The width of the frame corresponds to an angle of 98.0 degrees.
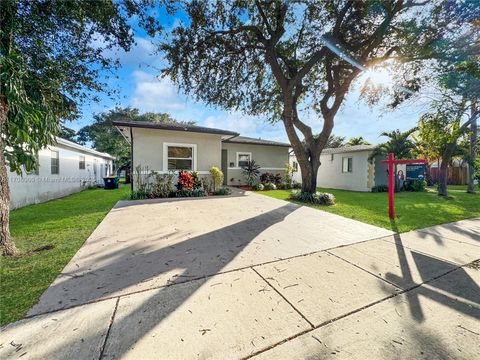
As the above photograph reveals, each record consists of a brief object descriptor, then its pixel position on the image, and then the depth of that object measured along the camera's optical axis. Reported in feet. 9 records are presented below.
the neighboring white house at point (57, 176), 24.98
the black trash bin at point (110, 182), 47.62
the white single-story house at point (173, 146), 31.35
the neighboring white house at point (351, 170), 45.17
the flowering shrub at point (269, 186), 44.41
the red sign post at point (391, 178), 19.10
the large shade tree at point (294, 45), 25.34
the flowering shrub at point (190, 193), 30.89
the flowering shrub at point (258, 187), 42.83
